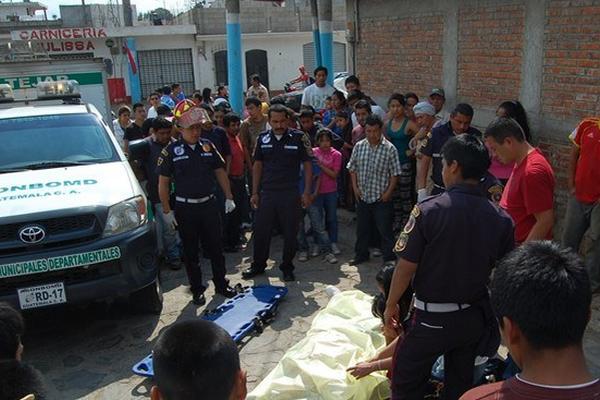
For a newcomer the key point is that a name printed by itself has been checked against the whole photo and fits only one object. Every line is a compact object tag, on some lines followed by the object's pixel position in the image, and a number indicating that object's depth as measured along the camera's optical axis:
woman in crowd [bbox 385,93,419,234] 6.53
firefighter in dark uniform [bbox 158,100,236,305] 5.30
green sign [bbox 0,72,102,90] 8.14
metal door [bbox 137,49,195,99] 25.67
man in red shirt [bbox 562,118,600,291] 4.84
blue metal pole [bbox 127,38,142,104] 24.89
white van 4.36
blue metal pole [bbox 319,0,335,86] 14.02
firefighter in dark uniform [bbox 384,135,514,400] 2.81
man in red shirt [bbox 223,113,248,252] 7.12
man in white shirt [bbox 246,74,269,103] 11.84
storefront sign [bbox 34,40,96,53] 23.78
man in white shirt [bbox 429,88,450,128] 7.15
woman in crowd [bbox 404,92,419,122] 7.33
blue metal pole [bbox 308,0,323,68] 15.18
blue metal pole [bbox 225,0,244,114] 12.83
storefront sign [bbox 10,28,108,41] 23.45
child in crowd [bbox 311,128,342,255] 6.54
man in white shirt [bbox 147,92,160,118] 10.36
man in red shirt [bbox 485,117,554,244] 3.50
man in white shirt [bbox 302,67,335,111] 9.06
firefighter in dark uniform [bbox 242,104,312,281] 5.93
